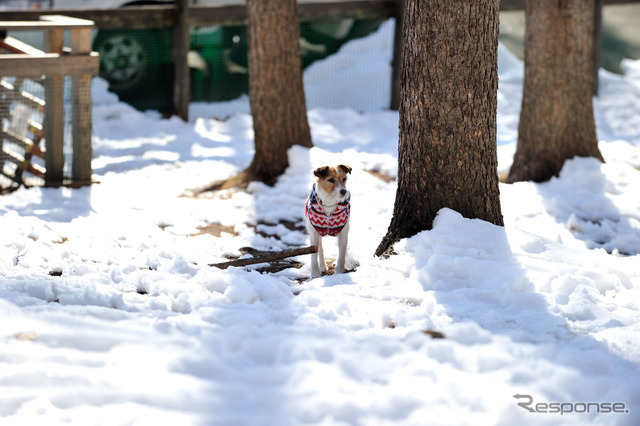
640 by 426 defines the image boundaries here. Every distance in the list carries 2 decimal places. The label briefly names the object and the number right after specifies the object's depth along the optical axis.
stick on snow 11.98
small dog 12.48
